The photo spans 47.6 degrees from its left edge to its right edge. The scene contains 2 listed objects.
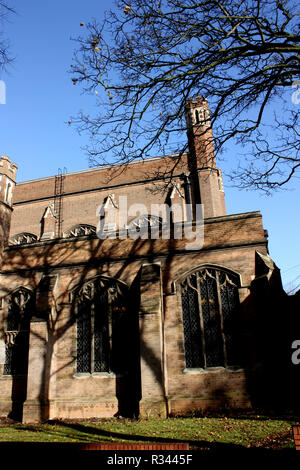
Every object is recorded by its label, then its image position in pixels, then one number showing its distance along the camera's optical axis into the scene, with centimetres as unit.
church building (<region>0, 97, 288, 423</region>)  1081
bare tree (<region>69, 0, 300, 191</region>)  679
